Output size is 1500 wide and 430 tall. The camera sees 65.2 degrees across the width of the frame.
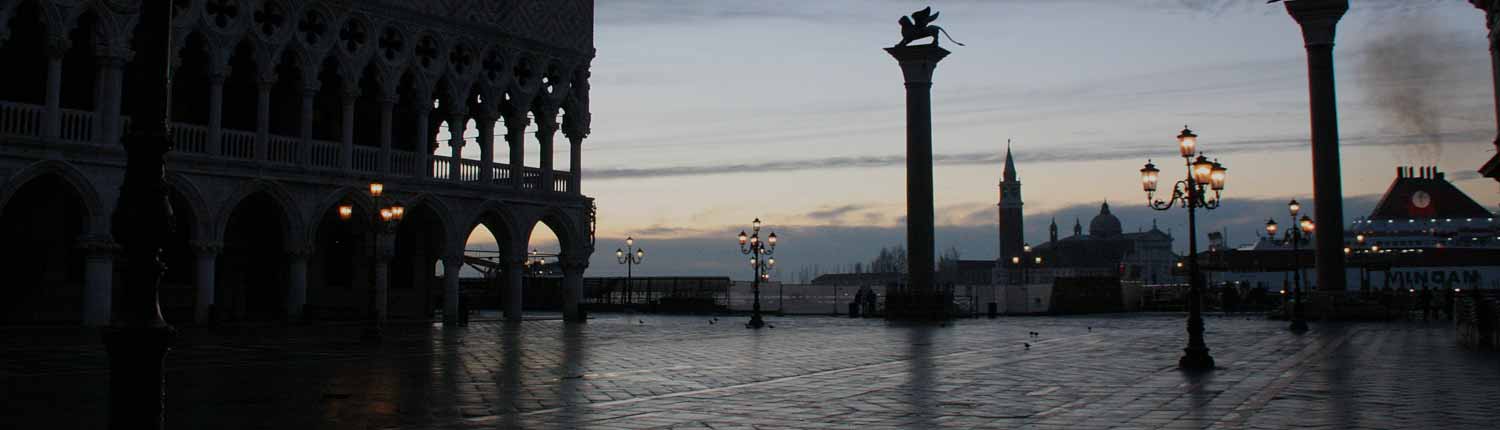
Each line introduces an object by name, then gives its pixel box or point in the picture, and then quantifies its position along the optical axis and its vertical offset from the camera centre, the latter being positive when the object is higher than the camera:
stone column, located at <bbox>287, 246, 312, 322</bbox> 28.47 +0.33
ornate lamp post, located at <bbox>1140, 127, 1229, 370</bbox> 16.09 +1.57
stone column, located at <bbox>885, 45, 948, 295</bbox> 37.19 +4.39
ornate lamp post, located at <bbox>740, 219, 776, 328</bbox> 32.28 +1.64
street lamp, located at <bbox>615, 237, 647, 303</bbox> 65.94 +2.28
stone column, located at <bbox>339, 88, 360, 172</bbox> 29.44 +3.92
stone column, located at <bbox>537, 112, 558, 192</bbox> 34.53 +4.77
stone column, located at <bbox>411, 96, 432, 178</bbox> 31.22 +4.25
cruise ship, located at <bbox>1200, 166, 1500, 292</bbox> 84.56 +4.52
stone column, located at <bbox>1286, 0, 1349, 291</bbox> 33.62 +5.05
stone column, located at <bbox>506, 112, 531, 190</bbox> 33.84 +4.41
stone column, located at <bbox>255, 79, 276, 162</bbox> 27.58 +4.12
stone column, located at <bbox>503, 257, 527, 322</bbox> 34.03 +0.26
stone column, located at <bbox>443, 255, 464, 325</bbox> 31.67 +0.37
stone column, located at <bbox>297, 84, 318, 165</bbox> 28.56 +4.09
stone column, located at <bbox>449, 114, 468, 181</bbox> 32.06 +4.13
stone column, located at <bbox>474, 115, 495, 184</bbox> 32.88 +4.12
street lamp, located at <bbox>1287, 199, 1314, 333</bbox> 27.44 -0.25
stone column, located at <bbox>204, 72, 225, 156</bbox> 26.55 +4.14
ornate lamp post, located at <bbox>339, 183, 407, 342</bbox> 22.14 +1.22
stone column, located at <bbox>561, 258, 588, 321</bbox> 35.12 +0.39
